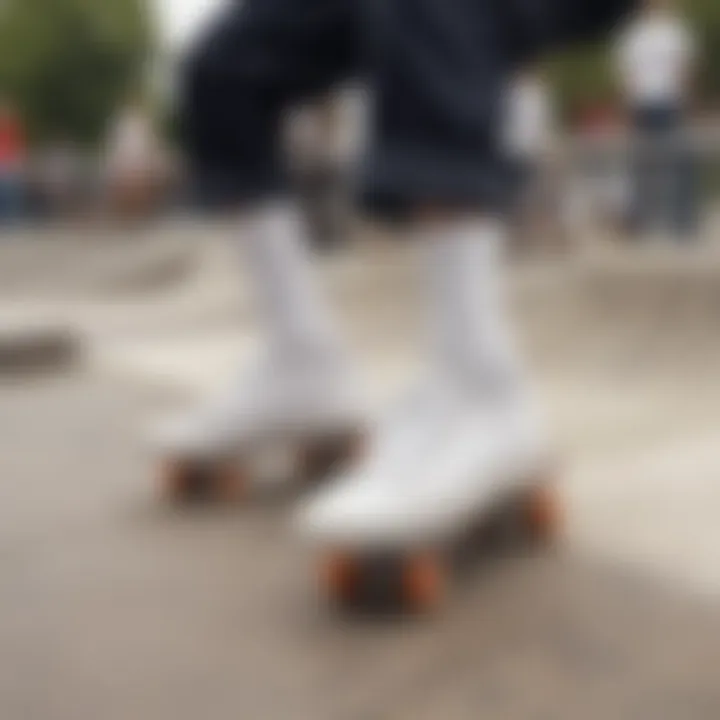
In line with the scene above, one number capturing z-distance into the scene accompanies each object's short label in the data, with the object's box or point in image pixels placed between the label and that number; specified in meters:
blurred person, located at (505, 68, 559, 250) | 5.84
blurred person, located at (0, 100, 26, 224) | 9.03
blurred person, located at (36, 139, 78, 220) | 9.90
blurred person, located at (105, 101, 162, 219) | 9.12
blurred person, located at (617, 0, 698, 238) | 4.96
